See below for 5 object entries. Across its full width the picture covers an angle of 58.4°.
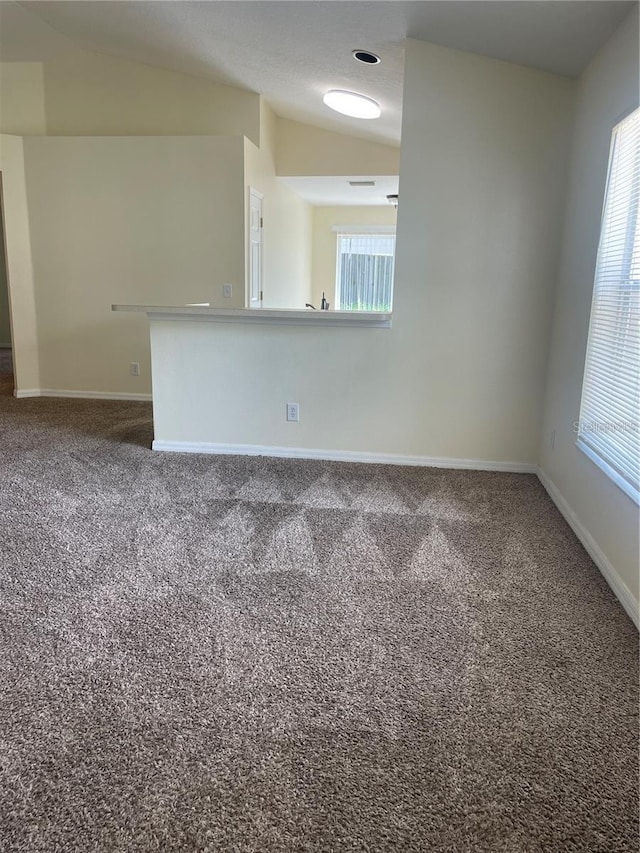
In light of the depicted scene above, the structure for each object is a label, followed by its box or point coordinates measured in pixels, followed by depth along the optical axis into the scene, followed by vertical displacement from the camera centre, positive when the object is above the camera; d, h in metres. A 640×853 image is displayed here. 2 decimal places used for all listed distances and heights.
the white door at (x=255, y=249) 5.40 +0.48
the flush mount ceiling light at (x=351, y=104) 4.55 +1.58
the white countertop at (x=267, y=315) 3.66 -0.10
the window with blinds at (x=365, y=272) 8.93 +0.47
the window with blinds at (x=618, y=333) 2.33 -0.11
